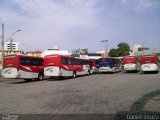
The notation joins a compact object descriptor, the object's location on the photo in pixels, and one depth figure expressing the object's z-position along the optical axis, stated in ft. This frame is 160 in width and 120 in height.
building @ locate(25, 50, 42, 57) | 235.32
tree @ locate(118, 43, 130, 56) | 172.08
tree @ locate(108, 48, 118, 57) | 178.41
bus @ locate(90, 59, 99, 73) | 79.76
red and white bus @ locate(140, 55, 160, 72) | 63.17
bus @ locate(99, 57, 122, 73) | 70.12
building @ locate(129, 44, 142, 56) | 255.78
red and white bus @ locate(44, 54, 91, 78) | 49.48
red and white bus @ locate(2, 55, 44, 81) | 45.81
